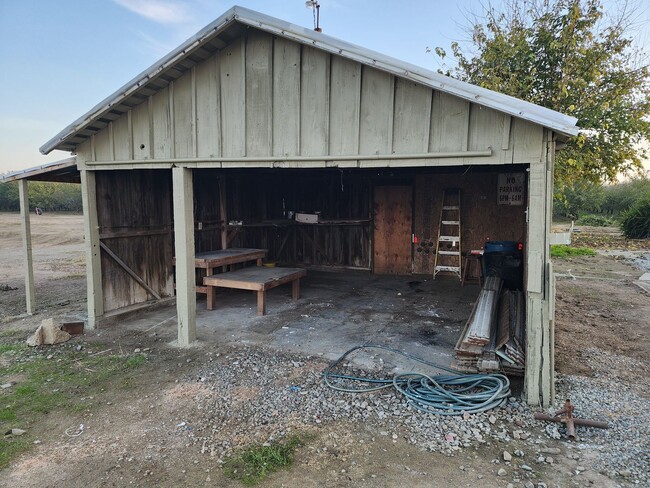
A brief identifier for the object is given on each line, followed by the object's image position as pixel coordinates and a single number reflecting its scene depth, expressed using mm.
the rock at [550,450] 2912
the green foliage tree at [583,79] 8766
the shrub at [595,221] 26492
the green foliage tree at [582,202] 28391
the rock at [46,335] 5305
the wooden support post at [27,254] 6729
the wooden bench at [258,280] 6496
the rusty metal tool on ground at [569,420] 3111
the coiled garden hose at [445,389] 3543
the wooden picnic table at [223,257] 6914
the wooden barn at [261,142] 3629
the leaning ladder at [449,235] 9164
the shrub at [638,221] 17516
